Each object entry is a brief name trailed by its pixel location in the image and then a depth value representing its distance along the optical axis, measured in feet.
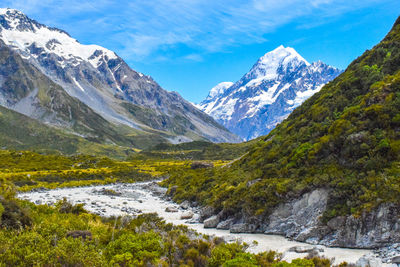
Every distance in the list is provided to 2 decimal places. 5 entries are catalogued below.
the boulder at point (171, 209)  143.84
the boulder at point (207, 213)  117.50
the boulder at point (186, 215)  125.28
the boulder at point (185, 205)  154.96
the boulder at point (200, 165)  307.13
